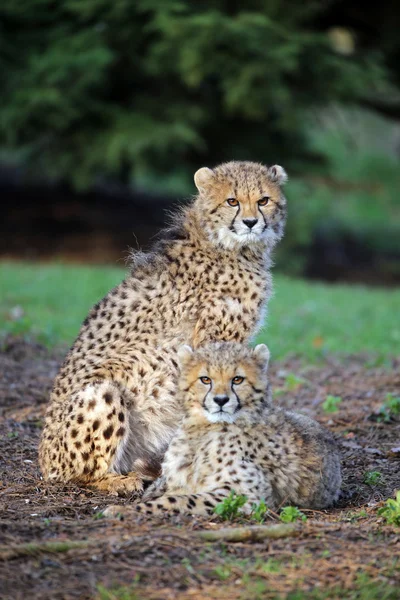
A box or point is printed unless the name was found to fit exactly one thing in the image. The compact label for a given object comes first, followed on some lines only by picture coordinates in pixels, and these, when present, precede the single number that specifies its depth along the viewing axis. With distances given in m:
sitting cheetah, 10.57
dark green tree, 29.00
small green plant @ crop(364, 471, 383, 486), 11.13
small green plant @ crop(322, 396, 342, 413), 14.49
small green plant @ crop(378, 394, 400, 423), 13.92
